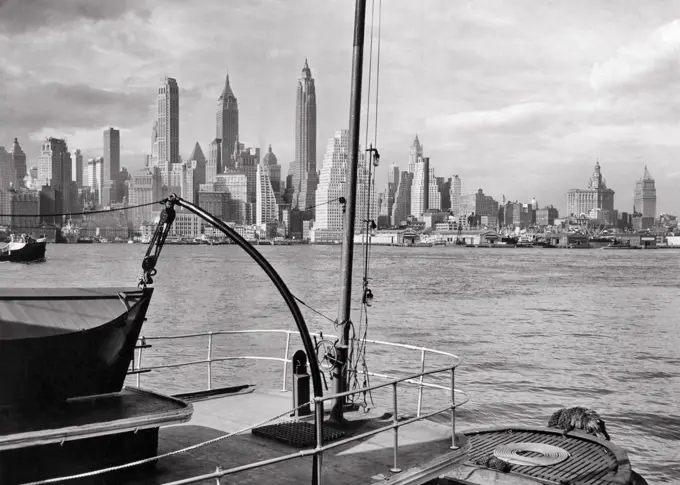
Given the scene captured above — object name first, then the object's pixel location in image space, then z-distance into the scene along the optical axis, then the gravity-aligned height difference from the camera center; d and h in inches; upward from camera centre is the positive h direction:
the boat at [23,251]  5590.6 -236.3
